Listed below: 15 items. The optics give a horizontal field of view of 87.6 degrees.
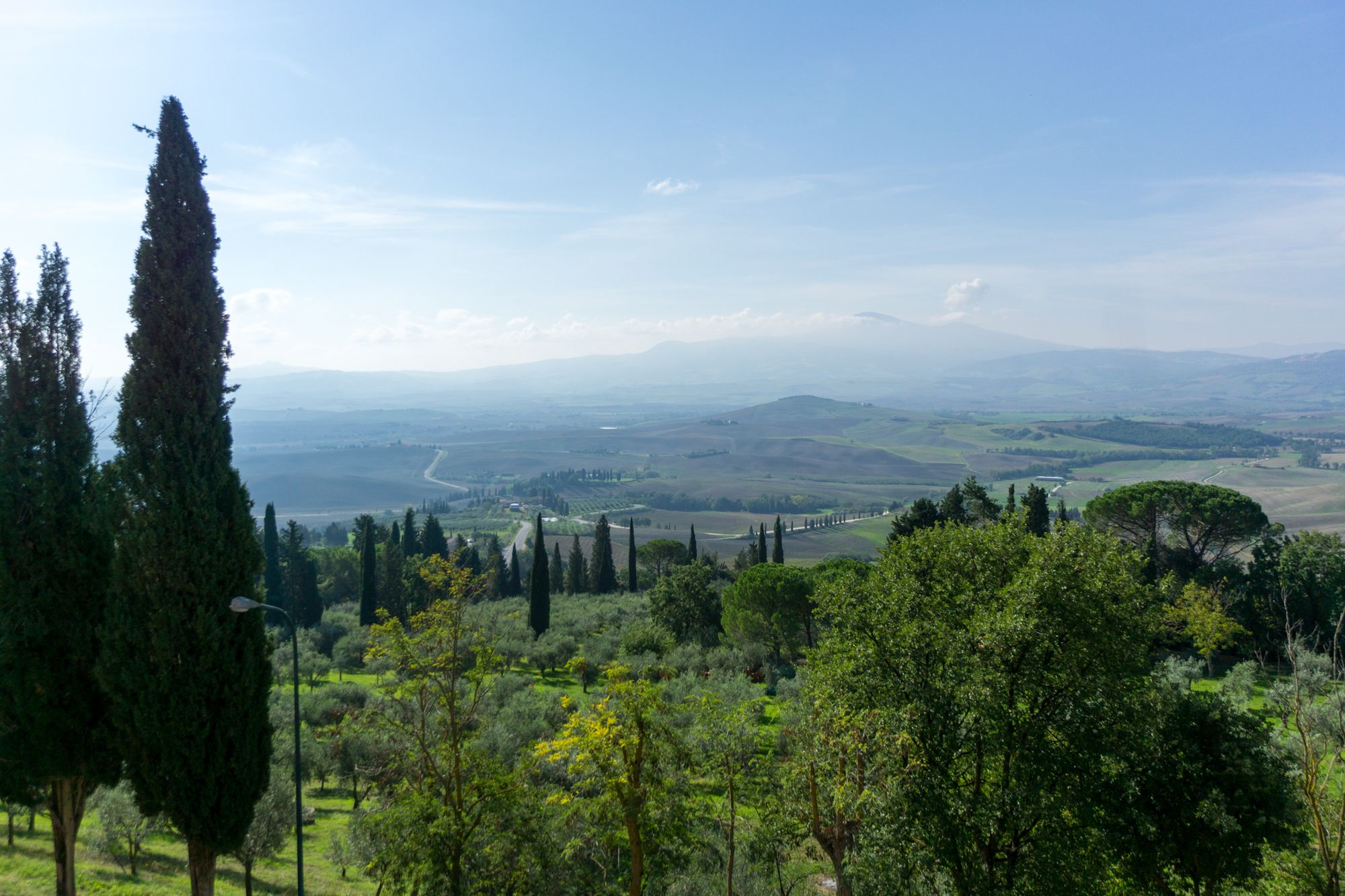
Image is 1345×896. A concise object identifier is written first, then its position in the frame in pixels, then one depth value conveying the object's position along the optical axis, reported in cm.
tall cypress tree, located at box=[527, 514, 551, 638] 4512
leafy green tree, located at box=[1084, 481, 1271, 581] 4044
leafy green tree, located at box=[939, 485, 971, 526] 4326
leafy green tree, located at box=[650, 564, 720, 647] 4278
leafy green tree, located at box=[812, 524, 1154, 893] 1096
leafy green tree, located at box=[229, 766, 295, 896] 1406
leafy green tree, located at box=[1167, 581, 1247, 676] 3173
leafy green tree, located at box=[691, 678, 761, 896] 1429
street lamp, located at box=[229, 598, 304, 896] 983
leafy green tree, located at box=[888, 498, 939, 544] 4422
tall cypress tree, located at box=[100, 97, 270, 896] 1092
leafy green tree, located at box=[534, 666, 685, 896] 1214
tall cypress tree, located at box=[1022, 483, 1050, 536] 4322
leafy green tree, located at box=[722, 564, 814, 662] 3828
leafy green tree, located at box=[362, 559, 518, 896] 1153
